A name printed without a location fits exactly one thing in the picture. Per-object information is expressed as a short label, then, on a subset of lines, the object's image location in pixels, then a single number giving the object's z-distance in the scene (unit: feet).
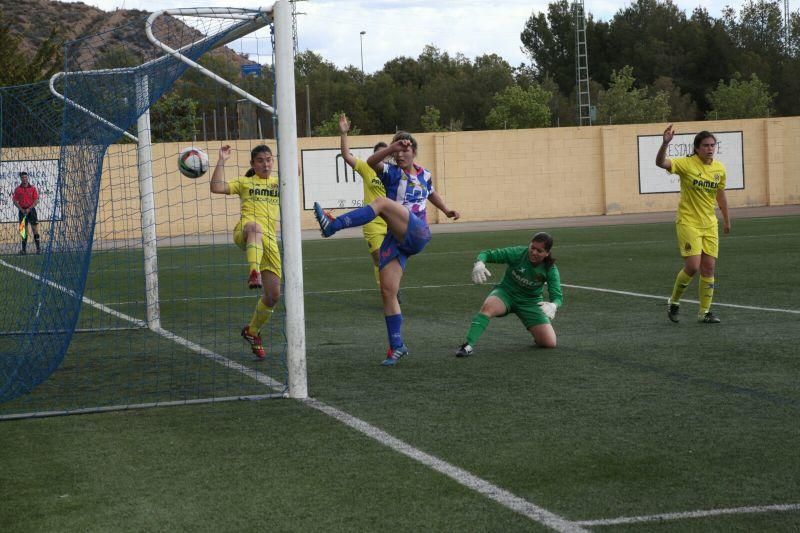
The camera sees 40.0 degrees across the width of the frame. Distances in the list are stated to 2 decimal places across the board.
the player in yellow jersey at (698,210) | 37.32
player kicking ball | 28.02
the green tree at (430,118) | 220.84
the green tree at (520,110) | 217.77
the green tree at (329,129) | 196.54
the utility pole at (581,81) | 183.32
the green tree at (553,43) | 286.46
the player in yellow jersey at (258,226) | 32.12
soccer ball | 34.47
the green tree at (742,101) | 215.51
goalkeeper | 30.99
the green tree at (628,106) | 218.59
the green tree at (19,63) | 169.40
